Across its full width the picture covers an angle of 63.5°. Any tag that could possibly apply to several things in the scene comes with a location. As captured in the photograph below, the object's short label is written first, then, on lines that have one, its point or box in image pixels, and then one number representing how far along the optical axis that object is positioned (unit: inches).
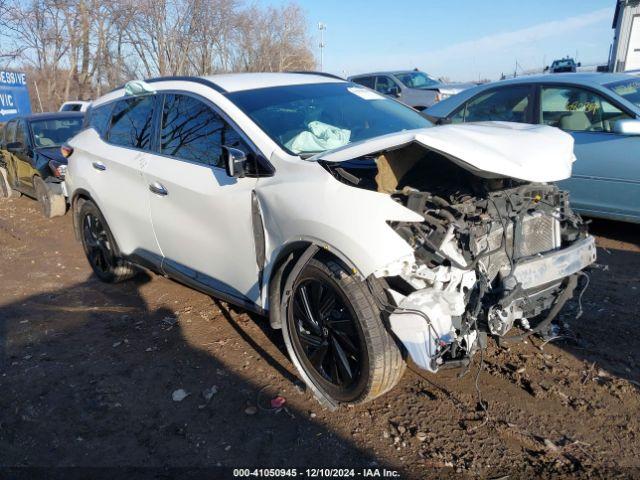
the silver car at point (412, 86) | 570.6
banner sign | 788.6
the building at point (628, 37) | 585.6
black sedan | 316.5
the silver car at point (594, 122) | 193.5
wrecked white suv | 101.0
